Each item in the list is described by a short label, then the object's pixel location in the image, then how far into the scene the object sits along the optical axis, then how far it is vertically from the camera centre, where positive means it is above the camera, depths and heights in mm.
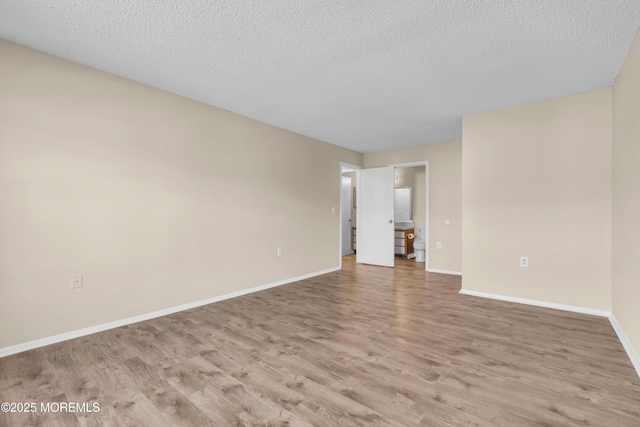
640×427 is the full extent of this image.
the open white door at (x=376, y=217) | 5934 -19
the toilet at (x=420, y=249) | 6398 -712
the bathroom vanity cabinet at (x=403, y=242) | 6891 -611
